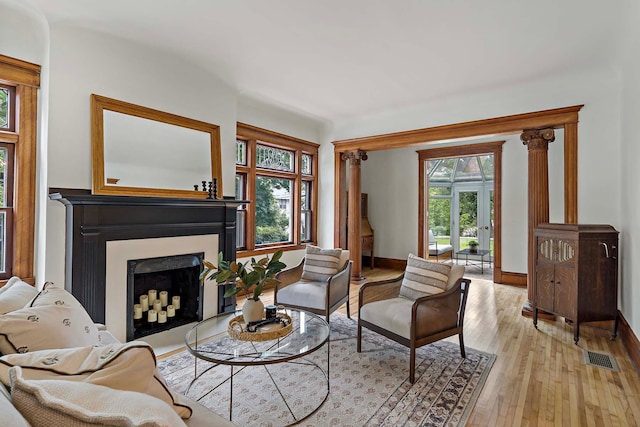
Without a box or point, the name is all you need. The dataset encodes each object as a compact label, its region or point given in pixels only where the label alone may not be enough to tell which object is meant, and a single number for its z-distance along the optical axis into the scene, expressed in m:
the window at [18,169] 2.86
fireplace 2.82
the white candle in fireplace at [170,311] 3.58
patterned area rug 2.05
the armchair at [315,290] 3.35
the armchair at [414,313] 2.50
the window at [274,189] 4.92
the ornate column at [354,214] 5.90
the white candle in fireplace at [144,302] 3.39
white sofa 0.76
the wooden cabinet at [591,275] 3.27
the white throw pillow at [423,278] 2.80
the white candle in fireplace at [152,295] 3.50
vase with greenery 2.29
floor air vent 2.72
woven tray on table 2.14
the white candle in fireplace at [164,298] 3.58
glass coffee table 2.02
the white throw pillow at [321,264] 3.75
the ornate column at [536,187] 4.06
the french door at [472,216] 8.19
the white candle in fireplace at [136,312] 3.32
